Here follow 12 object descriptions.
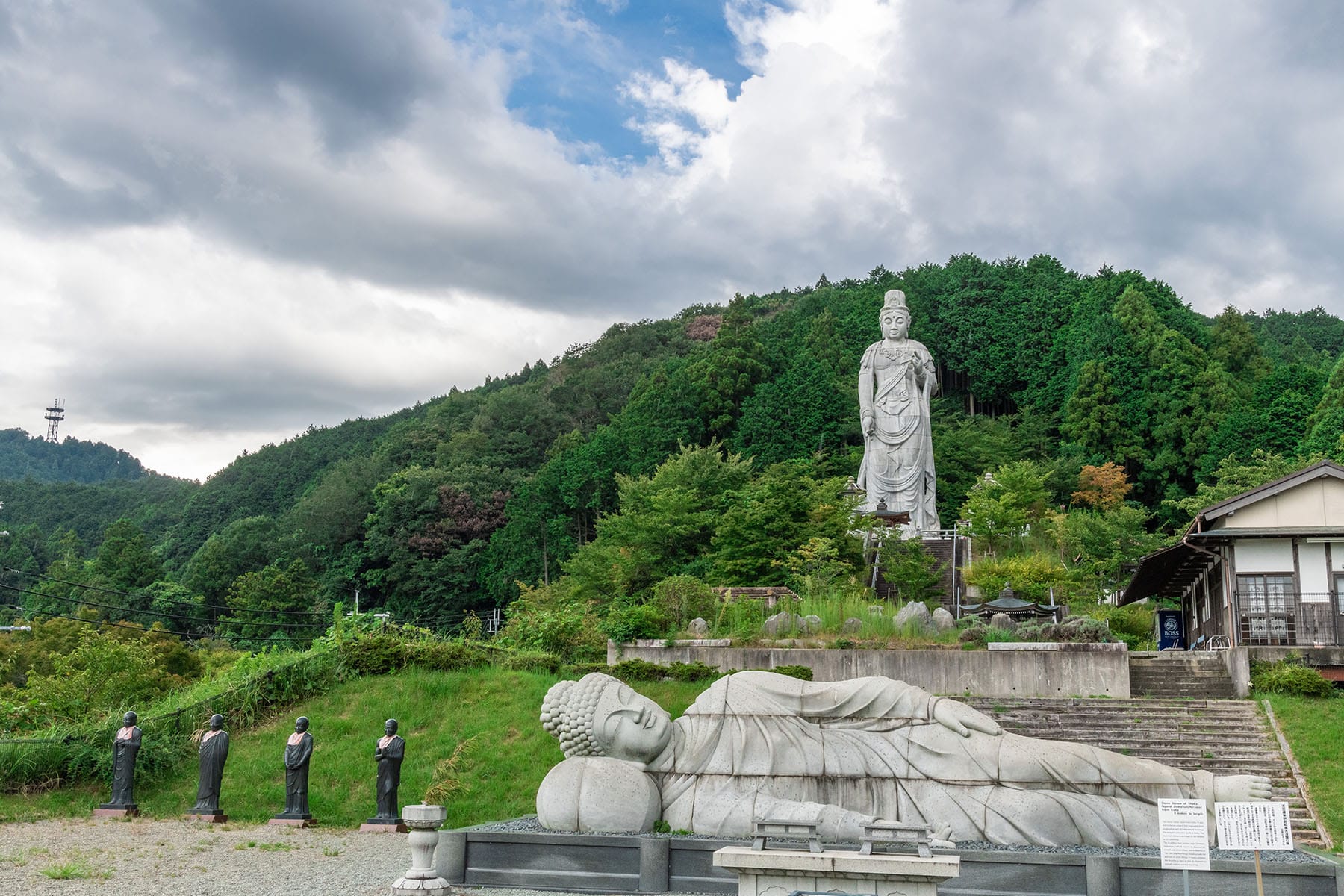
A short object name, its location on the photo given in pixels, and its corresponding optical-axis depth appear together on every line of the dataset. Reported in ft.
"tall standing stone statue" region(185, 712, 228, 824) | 43.39
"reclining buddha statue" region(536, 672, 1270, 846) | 29.99
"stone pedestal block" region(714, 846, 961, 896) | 23.06
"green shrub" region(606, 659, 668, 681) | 58.85
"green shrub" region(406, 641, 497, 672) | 59.41
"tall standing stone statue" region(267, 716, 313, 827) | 42.86
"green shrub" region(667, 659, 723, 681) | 58.85
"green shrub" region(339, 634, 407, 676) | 58.70
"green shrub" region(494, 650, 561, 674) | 60.54
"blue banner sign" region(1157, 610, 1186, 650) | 91.15
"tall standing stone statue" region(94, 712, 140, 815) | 44.27
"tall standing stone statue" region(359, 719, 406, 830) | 41.27
